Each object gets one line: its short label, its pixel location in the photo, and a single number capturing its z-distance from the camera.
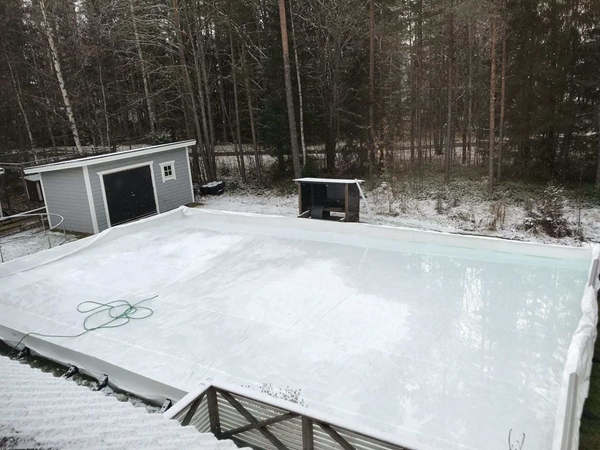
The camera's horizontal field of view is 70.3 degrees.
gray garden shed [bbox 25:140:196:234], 10.12
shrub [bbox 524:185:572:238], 8.82
